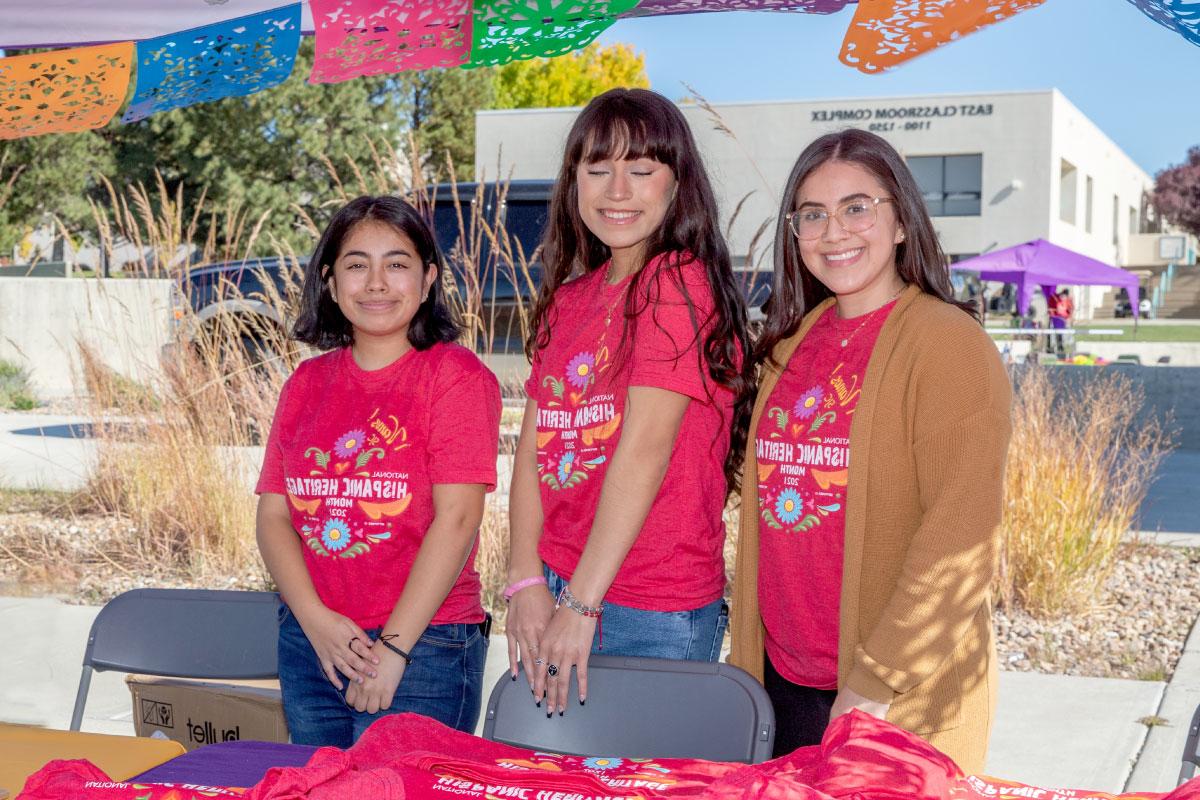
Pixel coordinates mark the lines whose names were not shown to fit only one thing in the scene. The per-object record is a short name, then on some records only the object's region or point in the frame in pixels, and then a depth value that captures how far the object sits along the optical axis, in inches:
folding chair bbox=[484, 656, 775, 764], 83.0
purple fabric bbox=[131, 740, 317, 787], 70.6
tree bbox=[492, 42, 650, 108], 1423.5
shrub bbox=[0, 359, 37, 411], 521.0
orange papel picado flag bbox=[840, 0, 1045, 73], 102.3
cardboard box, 123.6
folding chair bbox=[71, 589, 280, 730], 111.7
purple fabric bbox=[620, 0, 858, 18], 122.8
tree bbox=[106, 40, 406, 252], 1006.4
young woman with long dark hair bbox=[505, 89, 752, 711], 86.4
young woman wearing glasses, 75.5
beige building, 1256.8
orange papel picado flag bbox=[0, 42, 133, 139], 129.0
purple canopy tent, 832.3
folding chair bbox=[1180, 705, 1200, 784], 86.5
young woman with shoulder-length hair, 95.0
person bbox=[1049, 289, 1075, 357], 780.6
